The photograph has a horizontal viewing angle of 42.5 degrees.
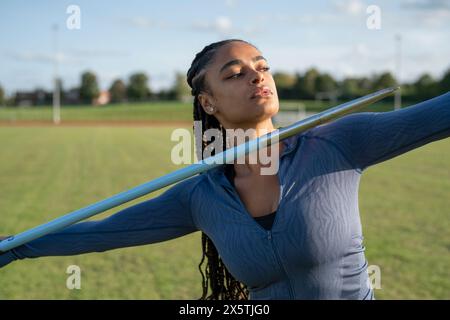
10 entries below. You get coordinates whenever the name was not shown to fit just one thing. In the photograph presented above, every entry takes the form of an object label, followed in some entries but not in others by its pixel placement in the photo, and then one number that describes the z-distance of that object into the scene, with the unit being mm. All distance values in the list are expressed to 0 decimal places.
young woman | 1869
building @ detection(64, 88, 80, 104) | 75000
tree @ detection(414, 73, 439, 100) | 56559
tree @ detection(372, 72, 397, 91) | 66231
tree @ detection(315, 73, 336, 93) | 74438
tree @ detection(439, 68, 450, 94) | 54188
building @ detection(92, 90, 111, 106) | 72719
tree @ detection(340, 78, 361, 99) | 66712
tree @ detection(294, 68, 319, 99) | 73750
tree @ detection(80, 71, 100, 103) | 75875
